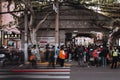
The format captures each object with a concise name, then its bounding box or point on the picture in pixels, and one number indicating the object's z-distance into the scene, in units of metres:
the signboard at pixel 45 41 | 28.98
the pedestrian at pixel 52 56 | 21.69
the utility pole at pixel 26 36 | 25.63
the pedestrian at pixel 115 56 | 22.33
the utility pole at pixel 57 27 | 26.23
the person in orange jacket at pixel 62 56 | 22.32
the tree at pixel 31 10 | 25.75
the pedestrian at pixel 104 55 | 23.58
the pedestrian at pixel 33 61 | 21.04
